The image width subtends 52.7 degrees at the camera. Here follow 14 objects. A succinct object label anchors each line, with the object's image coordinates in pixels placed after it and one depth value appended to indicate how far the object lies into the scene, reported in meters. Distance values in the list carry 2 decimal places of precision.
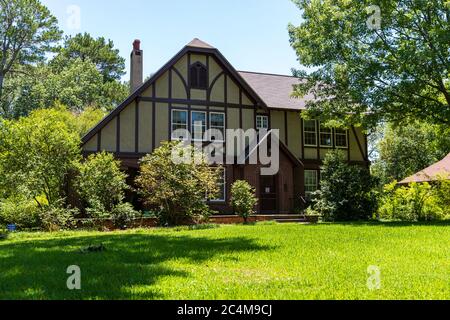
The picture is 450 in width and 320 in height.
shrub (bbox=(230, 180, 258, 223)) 20.22
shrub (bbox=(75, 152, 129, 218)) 18.59
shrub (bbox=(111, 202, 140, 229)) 17.84
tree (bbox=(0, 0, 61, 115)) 35.97
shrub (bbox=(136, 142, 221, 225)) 17.89
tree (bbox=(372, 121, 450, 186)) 38.59
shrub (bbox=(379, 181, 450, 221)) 18.45
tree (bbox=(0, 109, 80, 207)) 18.36
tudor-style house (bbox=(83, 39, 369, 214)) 22.38
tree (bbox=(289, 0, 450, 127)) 18.56
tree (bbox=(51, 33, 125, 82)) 50.50
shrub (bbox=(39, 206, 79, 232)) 16.89
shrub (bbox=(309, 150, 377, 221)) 19.50
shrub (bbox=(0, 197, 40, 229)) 17.66
